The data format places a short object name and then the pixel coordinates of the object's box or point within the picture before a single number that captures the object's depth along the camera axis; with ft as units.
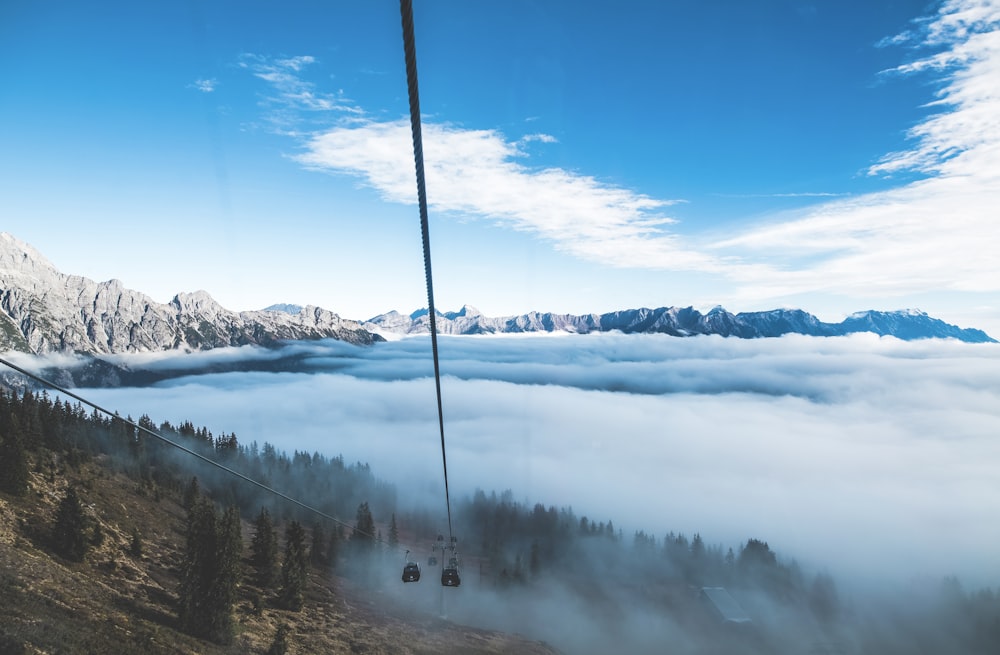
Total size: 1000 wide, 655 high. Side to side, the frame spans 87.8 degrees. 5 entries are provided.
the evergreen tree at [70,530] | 272.72
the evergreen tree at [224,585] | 274.98
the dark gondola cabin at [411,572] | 186.78
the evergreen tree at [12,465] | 303.89
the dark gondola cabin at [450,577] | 164.35
